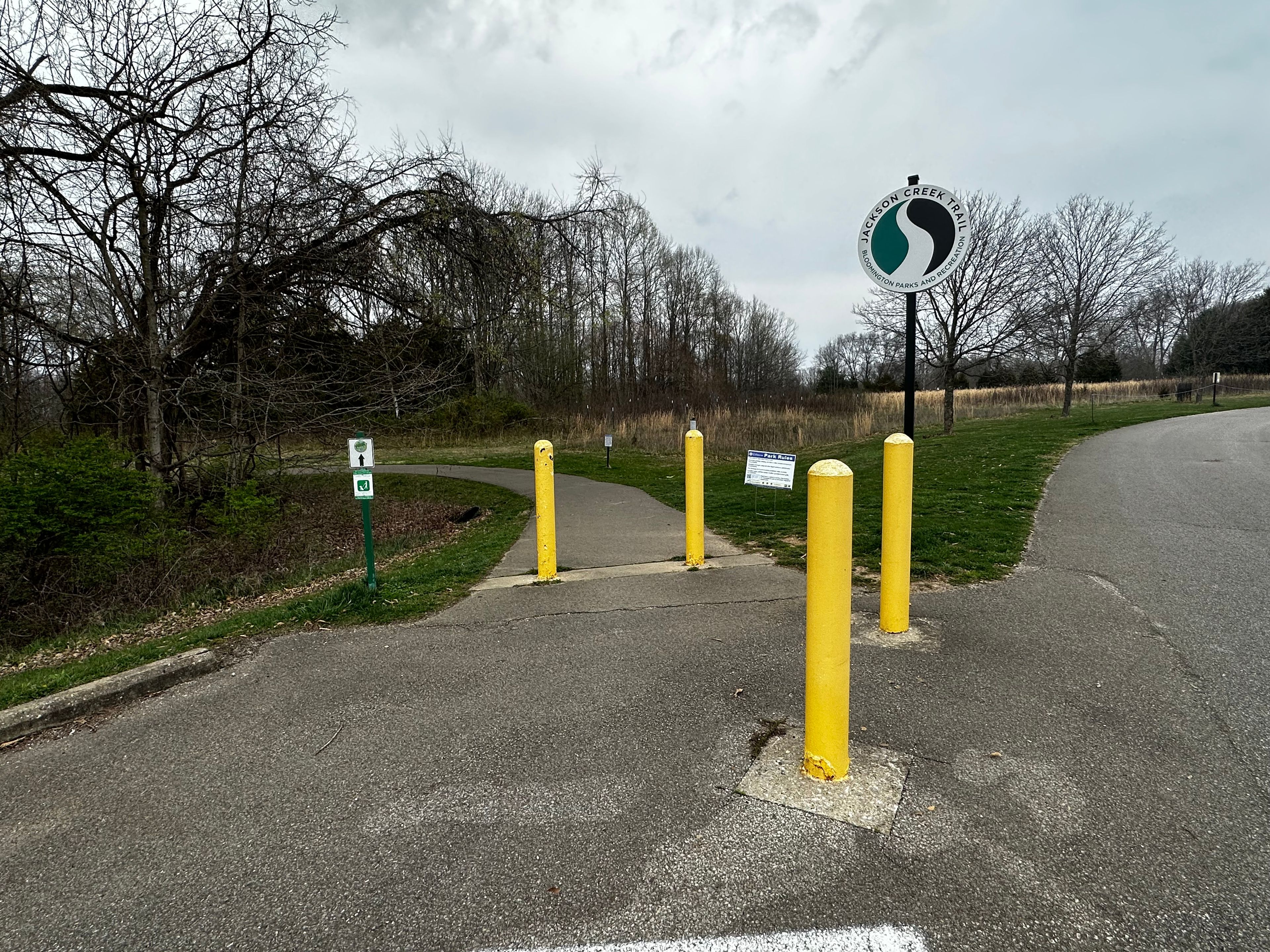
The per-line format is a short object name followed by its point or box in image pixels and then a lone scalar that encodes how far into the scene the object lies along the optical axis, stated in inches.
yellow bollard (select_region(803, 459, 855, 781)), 97.6
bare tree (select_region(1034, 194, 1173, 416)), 927.7
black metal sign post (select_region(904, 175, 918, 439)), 153.7
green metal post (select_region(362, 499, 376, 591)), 202.8
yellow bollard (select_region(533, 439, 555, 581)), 215.9
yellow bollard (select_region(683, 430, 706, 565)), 226.7
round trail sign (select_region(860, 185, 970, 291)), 146.1
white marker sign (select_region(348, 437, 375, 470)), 194.9
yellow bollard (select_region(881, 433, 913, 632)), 149.6
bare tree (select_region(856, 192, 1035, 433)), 797.2
